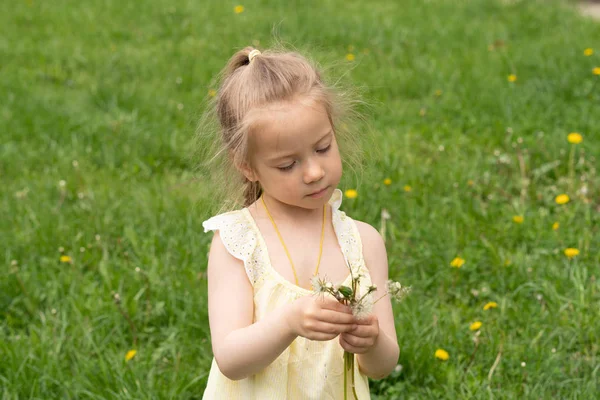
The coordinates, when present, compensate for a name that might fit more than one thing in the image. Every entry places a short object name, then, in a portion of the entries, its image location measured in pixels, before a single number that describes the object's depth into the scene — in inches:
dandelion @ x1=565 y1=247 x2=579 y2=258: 116.4
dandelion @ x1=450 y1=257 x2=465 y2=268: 115.2
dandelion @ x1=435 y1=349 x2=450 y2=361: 100.0
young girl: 65.9
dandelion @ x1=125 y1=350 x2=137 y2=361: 103.7
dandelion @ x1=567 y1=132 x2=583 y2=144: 144.4
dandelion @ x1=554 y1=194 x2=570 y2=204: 130.3
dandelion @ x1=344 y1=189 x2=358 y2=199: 133.6
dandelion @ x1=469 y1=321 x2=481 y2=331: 103.4
